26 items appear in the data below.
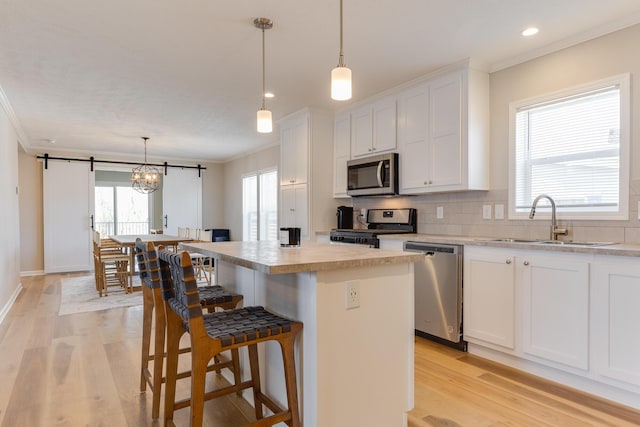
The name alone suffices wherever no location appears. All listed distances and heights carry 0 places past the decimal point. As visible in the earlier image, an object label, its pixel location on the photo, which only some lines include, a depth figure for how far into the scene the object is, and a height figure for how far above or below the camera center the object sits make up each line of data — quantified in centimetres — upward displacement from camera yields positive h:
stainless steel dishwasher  303 -68
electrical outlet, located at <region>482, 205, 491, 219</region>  335 -2
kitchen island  160 -53
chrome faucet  281 -11
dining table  539 -45
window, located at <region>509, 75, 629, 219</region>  259 +43
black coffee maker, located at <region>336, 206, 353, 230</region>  461 -9
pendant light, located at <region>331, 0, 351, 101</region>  188 +63
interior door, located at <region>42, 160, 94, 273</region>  696 -11
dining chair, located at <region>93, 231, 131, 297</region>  528 -78
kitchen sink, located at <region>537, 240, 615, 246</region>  247 -22
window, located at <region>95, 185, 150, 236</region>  964 +0
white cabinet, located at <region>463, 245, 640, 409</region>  216 -67
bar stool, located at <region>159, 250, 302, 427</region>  146 -50
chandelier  638 +52
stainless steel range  380 -19
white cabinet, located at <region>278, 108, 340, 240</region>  456 +46
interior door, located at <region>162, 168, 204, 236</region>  811 +23
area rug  451 -115
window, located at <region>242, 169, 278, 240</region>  695 +9
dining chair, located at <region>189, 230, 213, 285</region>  575 -89
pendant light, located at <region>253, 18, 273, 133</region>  248 +61
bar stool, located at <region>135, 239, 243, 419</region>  199 -55
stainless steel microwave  385 +36
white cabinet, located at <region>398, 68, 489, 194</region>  321 +68
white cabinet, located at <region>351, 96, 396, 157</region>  391 +88
